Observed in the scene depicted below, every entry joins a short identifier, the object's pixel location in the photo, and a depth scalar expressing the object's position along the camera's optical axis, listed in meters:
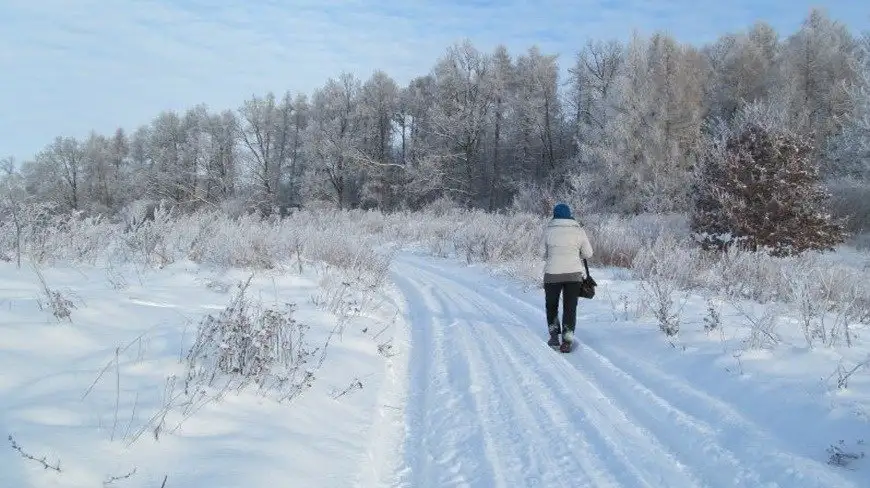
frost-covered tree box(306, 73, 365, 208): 40.12
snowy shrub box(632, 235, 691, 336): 6.61
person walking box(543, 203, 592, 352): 7.19
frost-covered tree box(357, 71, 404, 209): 40.38
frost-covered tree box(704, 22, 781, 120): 32.75
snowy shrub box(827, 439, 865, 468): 3.45
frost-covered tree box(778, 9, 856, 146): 29.00
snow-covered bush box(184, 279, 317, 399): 4.14
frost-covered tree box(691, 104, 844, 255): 14.16
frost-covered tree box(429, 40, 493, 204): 37.81
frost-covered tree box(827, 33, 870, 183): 19.31
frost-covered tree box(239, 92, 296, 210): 42.22
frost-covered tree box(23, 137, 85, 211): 46.31
